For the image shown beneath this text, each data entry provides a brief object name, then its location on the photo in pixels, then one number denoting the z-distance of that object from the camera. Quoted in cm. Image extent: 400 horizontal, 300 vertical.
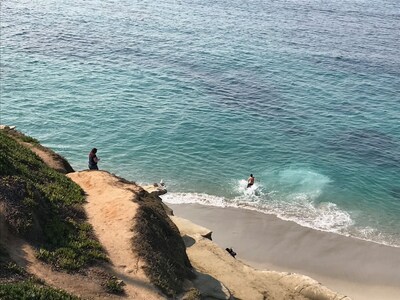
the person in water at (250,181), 4109
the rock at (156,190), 3228
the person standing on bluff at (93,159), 3260
